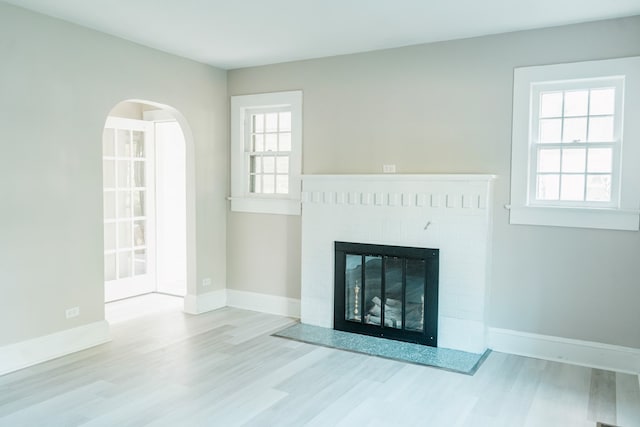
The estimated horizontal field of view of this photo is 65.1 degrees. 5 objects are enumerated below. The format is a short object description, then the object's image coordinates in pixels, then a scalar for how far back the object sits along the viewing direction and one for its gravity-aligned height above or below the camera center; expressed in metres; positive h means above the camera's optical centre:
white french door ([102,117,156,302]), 6.02 -0.31
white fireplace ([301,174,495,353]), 4.36 -0.41
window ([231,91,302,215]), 5.49 +0.36
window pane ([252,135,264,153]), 5.81 +0.48
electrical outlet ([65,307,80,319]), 4.29 -1.12
